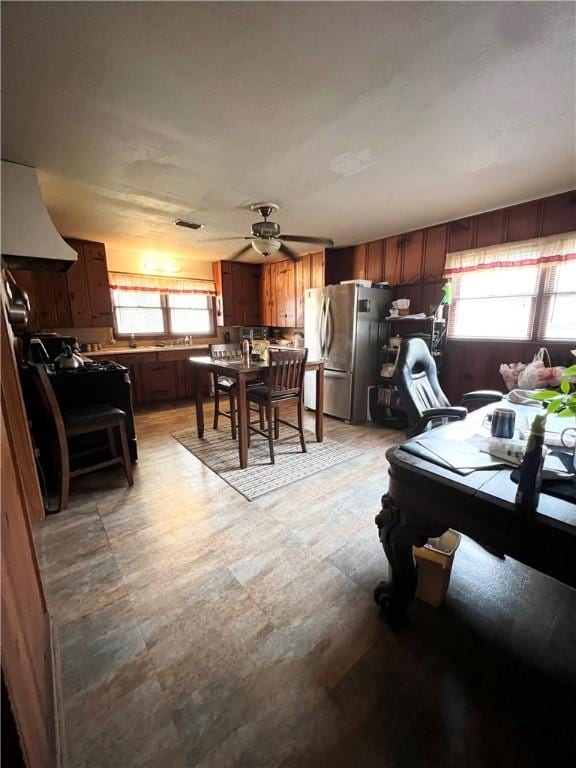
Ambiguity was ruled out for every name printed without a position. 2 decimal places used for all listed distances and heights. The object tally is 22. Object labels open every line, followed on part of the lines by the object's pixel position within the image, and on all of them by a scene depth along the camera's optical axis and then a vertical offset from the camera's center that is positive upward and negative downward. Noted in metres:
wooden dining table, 2.62 -0.56
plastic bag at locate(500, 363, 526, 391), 2.85 -0.50
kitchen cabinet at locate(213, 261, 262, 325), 5.50 +0.52
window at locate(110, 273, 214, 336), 4.80 +0.27
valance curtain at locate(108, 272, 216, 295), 4.67 +0.63
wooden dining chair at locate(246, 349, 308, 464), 2.73 -0.59
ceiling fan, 2.77 +0.79
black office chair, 1.87 -0.49
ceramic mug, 1.26 -0.42
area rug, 2.49 -1.26
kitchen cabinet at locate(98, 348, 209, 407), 4.54 -0.79
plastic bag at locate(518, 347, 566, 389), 2.50 -0.47
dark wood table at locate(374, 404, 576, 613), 0.81 -0.59
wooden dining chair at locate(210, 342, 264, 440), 3.28 -0.67
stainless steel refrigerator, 3.73 -0.24
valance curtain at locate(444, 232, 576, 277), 2.67 +0.61
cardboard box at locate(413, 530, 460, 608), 1.33 -1.07
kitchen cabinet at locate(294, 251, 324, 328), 4.58 +0.70
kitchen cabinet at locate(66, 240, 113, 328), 4.04 +0.48
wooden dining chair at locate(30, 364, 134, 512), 2.02 -0.72
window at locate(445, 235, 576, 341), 2.74 +0.27
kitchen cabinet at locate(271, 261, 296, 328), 5.15 +0.47
